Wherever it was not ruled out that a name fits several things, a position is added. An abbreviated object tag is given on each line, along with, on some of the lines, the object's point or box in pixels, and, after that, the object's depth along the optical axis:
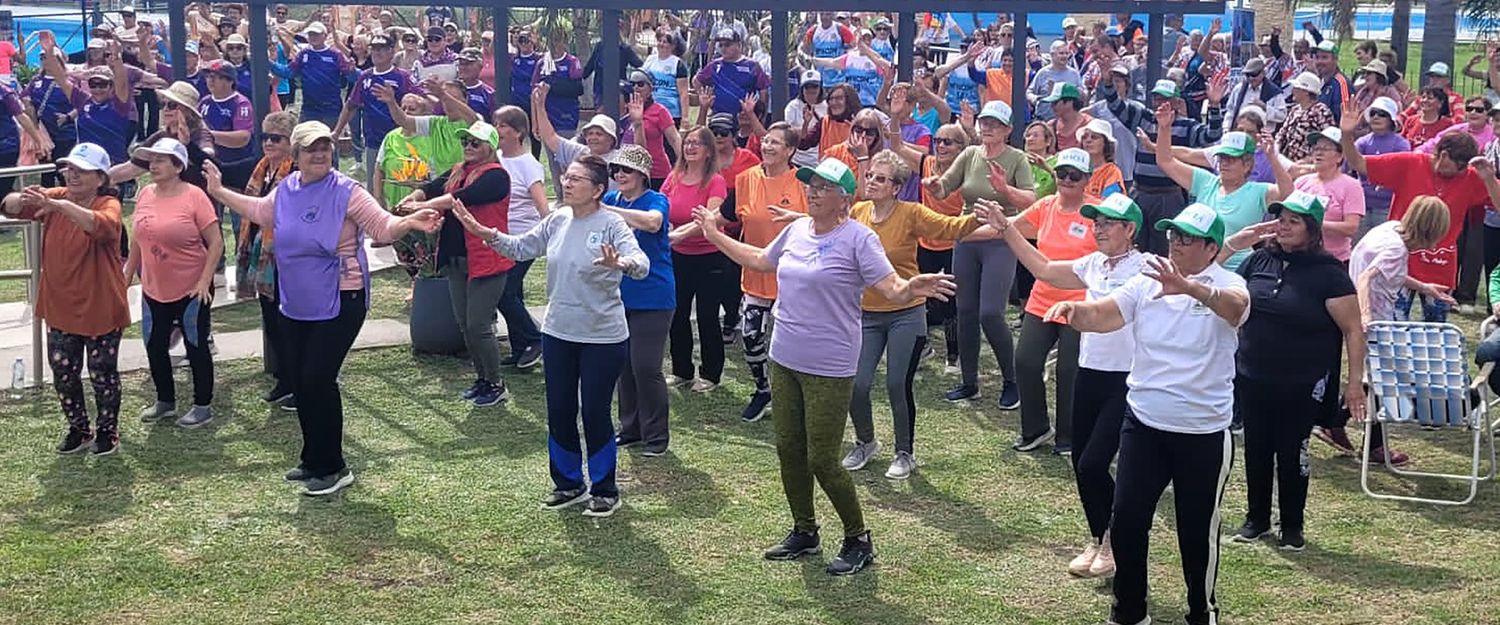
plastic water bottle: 10.84
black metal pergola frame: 10.91
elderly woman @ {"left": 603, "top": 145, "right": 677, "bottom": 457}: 8.92
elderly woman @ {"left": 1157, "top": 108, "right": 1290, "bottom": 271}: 9.44
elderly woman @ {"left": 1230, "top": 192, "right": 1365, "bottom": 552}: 7.66
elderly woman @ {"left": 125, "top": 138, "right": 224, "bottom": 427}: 9.62
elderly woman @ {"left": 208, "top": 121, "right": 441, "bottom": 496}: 8.59
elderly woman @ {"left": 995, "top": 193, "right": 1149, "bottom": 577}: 7.26
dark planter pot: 11.91
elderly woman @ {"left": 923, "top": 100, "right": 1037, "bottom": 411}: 10.34
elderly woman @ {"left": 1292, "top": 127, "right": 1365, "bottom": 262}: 10.03
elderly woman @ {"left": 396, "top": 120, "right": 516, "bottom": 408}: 10.33
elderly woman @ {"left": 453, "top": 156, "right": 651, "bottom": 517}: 8.17
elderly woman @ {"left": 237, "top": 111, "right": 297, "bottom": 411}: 9.70
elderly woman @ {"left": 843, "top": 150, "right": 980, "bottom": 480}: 8.84
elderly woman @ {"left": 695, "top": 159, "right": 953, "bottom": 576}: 7.35
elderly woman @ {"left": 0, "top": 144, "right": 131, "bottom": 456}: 9.29
